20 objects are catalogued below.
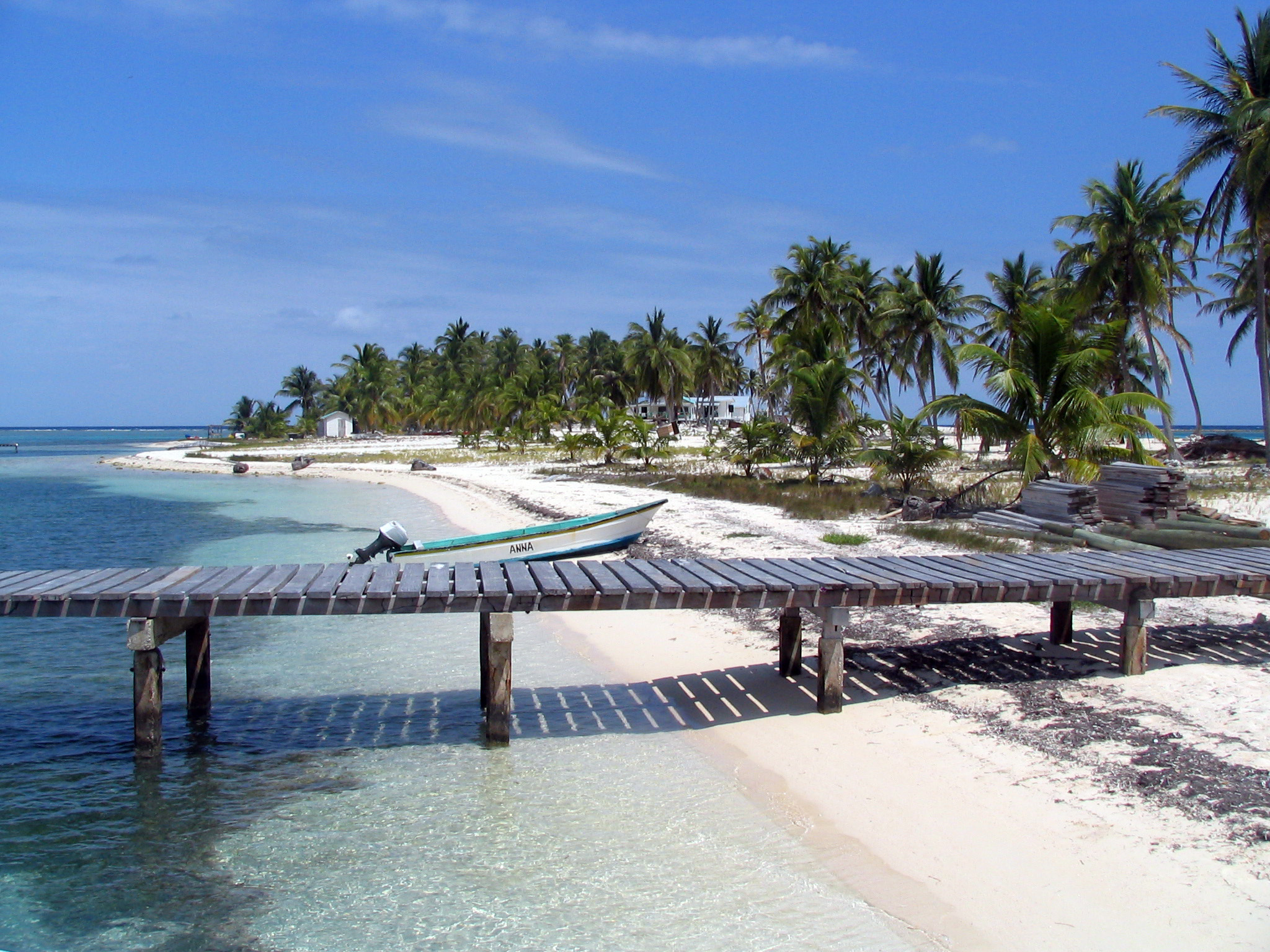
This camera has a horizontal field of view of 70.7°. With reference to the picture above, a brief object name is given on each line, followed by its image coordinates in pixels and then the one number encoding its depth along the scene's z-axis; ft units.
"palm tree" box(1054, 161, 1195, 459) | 102.22
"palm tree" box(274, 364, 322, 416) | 322.71
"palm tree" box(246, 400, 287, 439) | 305.12
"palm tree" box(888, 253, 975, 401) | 144.46
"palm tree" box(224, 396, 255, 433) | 342.64
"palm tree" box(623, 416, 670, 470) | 120.47
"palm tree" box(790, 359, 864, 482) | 89.61
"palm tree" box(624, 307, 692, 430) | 206.80
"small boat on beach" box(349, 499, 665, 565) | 52.60
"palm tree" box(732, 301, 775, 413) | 175.63
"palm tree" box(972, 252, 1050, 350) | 146.41
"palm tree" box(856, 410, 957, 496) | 72.54
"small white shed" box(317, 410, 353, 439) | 285.23
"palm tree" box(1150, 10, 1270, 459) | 77.92
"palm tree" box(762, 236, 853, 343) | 141.59
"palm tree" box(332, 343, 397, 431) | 291.99
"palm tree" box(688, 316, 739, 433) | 226.58
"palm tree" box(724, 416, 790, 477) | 97.40
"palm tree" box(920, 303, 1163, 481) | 58.39
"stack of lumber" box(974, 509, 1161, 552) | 44.51
